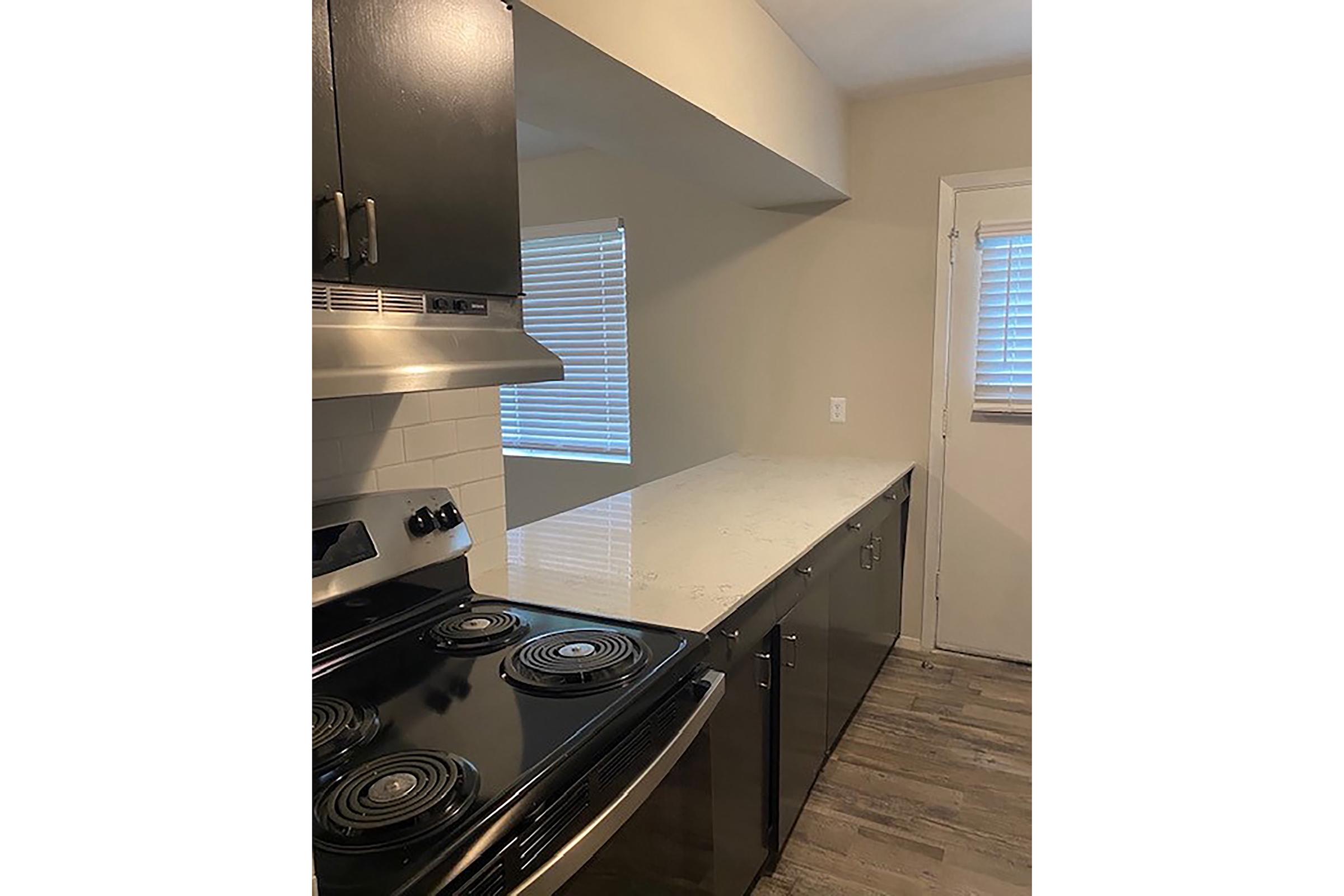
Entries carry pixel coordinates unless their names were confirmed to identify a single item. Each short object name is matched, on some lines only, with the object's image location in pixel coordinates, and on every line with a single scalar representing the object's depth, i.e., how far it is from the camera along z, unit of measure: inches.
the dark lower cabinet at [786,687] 67.2
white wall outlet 141.6
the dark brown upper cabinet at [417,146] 43.0
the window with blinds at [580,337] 164.6
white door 125.3
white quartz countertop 67.3
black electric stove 36.0
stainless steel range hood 41.7
